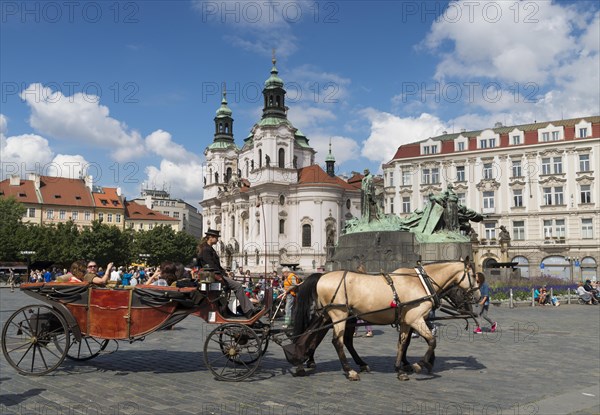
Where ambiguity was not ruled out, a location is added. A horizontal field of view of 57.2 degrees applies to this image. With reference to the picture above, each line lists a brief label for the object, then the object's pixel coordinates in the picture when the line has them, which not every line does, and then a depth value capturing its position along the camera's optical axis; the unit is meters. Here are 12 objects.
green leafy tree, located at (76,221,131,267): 68.19
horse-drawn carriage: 8.49
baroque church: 77.50
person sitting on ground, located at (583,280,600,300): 28.17
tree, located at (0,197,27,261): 59.81
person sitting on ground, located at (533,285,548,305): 26.25
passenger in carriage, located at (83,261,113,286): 8.81
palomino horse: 8.47
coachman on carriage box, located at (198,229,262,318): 8.68
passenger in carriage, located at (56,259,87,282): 9.46
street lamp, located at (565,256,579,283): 52.50
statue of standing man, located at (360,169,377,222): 26.98
